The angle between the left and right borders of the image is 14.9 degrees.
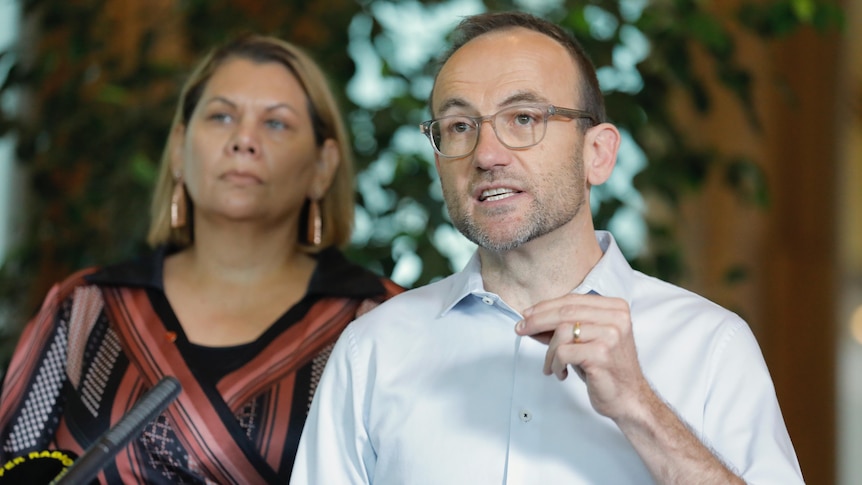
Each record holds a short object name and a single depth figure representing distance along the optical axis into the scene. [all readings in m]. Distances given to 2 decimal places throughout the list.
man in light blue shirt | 2.89
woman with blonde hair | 3.20
